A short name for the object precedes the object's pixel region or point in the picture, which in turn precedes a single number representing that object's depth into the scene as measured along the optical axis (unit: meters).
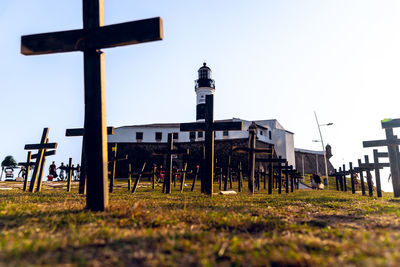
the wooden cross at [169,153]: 11.63
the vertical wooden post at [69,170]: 14.53
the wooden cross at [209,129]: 9.80
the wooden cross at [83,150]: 9.95
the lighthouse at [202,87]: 53.84
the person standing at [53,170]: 28.16
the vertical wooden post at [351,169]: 19.40
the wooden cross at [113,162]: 13.31
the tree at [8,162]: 38.78
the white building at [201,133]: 52.47
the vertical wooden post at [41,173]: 12.80
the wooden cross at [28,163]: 14.27
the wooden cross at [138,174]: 13.12
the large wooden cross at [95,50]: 4.81
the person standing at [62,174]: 40.34
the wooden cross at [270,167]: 13.08
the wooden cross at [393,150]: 11.75
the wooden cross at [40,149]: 12.75
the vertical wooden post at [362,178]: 16.20
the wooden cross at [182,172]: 14.57
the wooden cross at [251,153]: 11.12
